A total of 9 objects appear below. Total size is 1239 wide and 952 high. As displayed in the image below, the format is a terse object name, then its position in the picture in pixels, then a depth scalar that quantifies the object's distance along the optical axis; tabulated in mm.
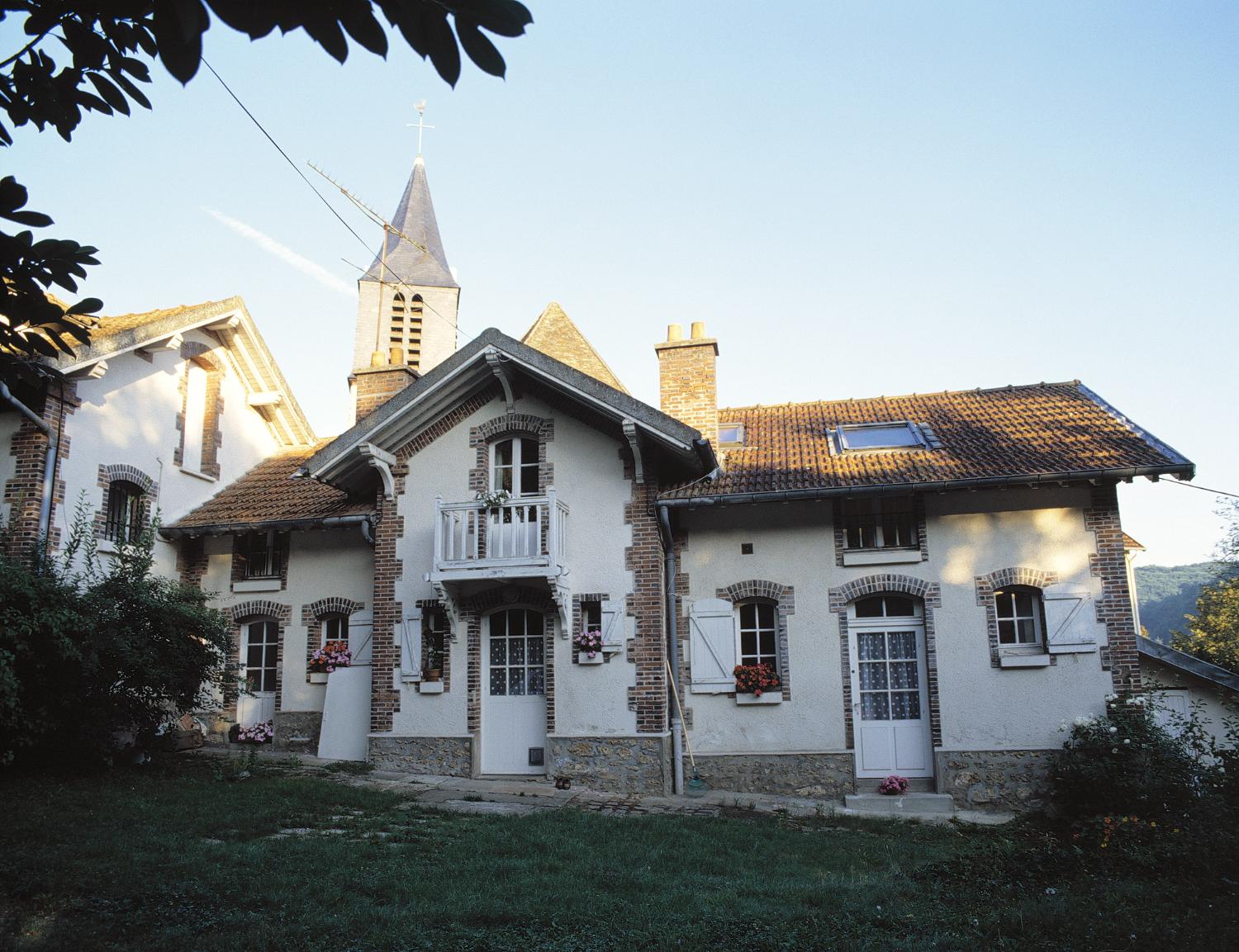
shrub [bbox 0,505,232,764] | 10078
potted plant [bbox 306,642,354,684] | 14344
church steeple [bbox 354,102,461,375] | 25484
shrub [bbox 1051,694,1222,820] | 10328
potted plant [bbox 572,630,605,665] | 12750
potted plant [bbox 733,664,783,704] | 12766
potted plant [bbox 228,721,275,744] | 14477
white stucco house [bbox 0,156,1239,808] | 12438
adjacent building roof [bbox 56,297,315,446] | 13812
